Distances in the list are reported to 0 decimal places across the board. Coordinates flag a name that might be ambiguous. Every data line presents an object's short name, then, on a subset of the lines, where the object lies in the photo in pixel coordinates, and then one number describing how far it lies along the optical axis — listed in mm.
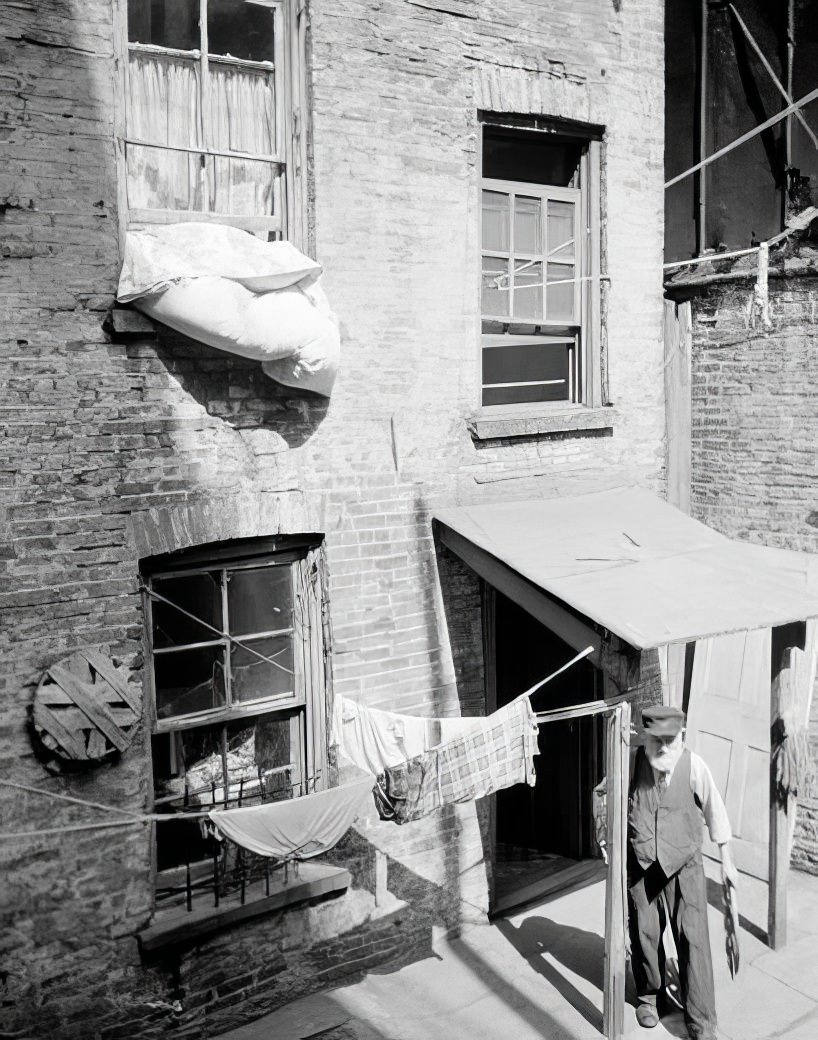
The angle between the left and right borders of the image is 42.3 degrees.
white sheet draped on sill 5539
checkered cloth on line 5523
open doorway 8367
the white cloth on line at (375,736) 5938
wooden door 8258
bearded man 5953
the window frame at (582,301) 7484
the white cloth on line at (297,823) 5336
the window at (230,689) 6133
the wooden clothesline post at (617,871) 5879
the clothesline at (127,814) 5270
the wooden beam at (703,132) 9500
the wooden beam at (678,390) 9094
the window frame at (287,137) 6266
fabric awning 5773
